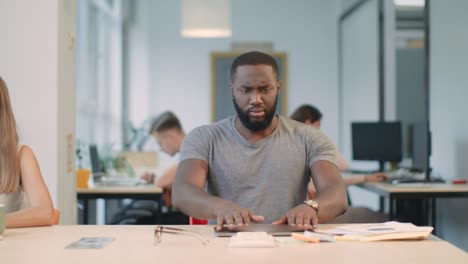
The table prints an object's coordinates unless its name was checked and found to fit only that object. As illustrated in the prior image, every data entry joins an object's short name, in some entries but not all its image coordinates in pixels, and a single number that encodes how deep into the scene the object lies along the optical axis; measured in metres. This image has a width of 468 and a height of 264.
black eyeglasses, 2.01
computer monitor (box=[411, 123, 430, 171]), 5.10
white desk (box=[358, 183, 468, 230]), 4.50
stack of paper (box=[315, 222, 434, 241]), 2.03
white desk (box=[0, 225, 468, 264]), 1.74
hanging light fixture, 6.09
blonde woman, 2.59
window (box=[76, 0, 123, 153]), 6.73
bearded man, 2.57
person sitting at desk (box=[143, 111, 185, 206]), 4.92
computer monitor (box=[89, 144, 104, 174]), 5.23
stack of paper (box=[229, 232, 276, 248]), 1.90
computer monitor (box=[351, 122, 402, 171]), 5.79
